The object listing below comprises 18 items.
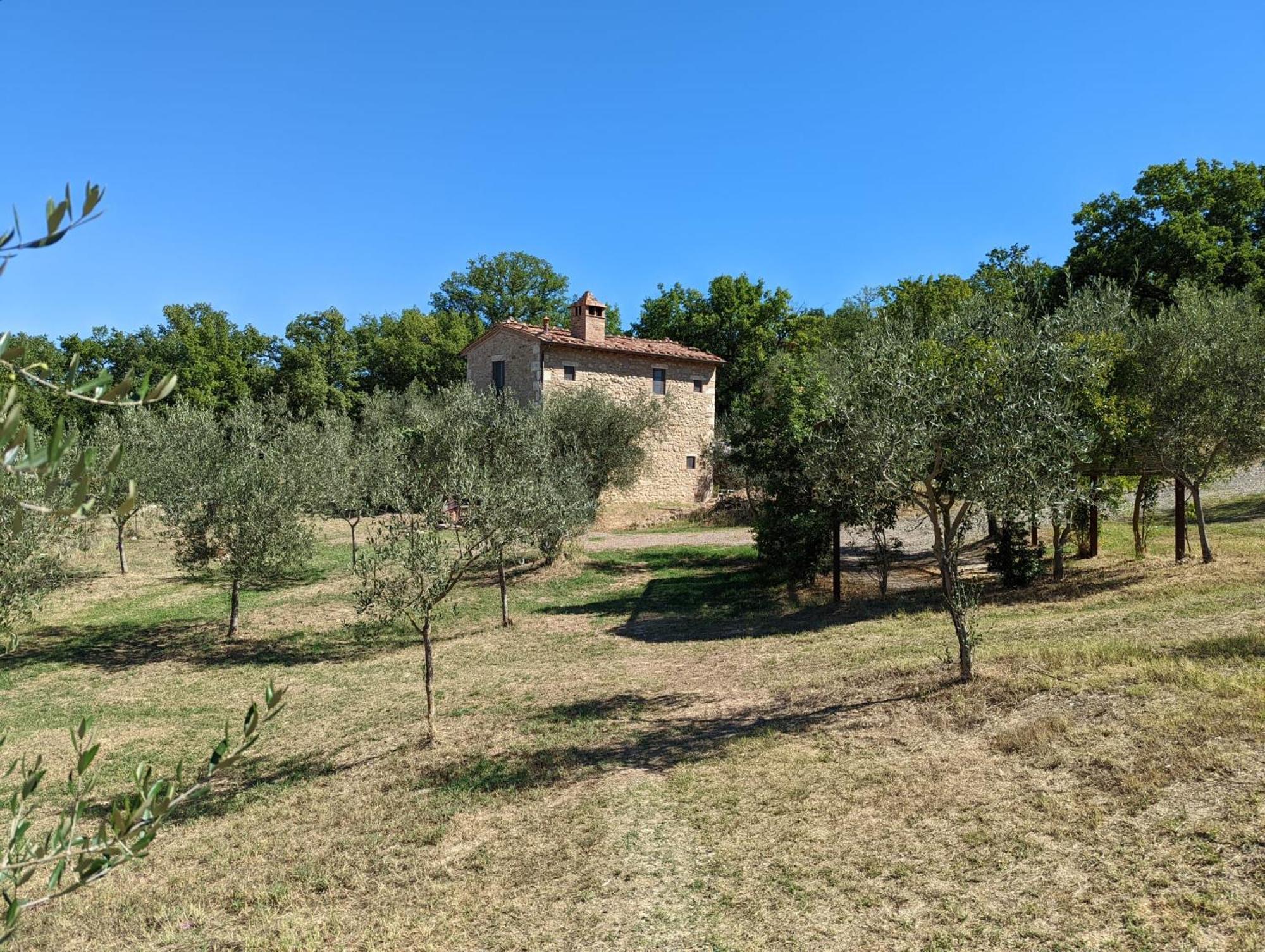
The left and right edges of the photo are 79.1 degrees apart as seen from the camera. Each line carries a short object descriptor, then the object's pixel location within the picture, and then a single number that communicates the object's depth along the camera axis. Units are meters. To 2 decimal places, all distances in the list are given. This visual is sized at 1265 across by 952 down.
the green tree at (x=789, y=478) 19.11
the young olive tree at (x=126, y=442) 22.86
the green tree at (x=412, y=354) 57.31
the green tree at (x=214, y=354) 54.12
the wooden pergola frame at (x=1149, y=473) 16.19
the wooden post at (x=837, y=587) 18.25
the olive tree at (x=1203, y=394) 14.88
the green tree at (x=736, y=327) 52.62
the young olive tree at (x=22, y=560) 12.02
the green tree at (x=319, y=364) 52.97
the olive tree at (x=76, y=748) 2.06
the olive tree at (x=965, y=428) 9.77
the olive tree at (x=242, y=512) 16.92
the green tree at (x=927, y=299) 25.22
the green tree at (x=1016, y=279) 17.64
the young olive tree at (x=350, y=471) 22.77
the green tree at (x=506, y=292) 65.94
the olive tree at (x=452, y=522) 11.27
